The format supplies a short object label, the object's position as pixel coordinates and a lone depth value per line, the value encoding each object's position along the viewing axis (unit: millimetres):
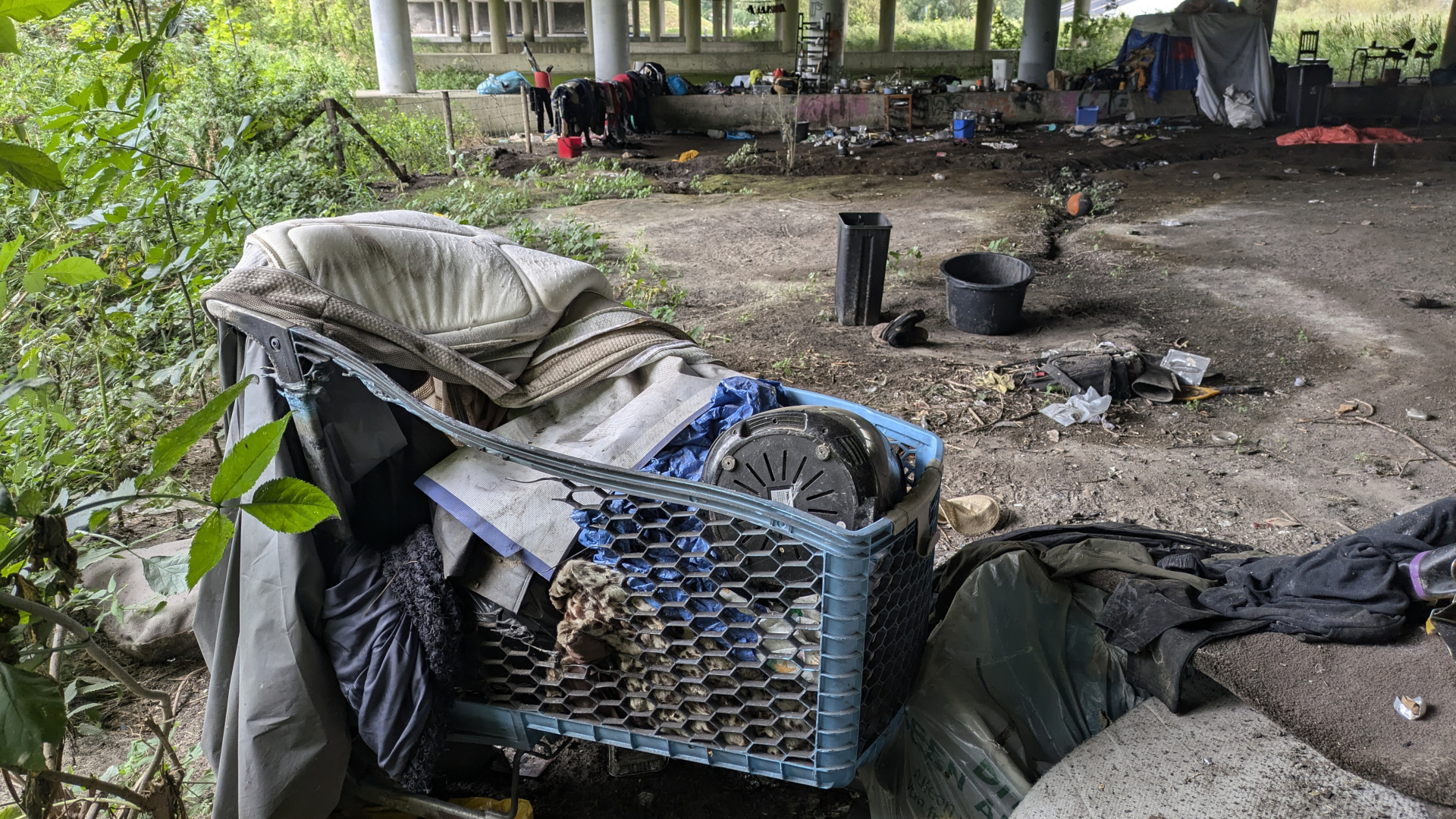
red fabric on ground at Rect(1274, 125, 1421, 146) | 13609
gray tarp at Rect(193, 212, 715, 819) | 1847
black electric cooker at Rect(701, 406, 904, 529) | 1840
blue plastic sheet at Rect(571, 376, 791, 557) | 2186
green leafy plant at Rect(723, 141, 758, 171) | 12898
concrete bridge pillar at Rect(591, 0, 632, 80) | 17500
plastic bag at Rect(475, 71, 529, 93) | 16859
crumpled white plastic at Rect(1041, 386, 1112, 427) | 4676
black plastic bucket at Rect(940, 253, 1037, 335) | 5871
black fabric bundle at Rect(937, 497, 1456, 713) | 1977
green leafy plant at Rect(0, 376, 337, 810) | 952
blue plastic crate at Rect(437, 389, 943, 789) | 1720
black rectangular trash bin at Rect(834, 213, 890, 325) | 6051
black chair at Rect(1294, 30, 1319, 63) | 21297
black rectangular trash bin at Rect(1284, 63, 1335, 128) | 16344
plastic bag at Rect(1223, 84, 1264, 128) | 16375
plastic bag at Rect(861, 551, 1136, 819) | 2076
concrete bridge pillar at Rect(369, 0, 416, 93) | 14891
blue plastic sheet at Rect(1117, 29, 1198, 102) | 17578
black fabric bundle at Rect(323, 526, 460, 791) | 1876
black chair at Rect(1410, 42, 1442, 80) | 17395
